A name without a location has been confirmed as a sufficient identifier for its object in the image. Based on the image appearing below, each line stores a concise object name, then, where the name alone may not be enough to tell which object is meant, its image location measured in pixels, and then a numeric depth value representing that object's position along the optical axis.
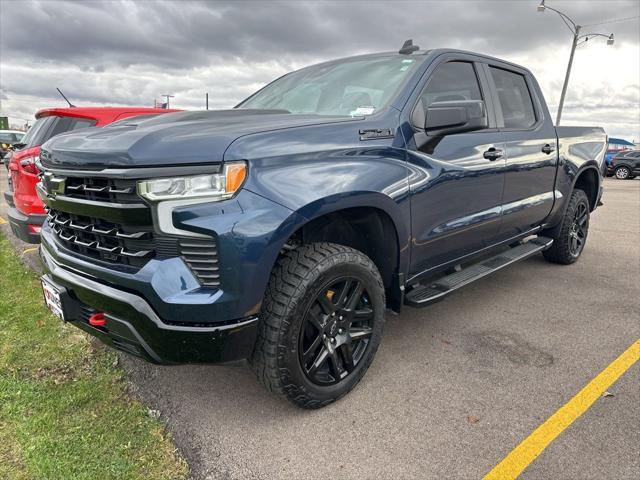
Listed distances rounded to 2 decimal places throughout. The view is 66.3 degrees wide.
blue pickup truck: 2.01
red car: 4.18
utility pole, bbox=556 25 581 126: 20.66
